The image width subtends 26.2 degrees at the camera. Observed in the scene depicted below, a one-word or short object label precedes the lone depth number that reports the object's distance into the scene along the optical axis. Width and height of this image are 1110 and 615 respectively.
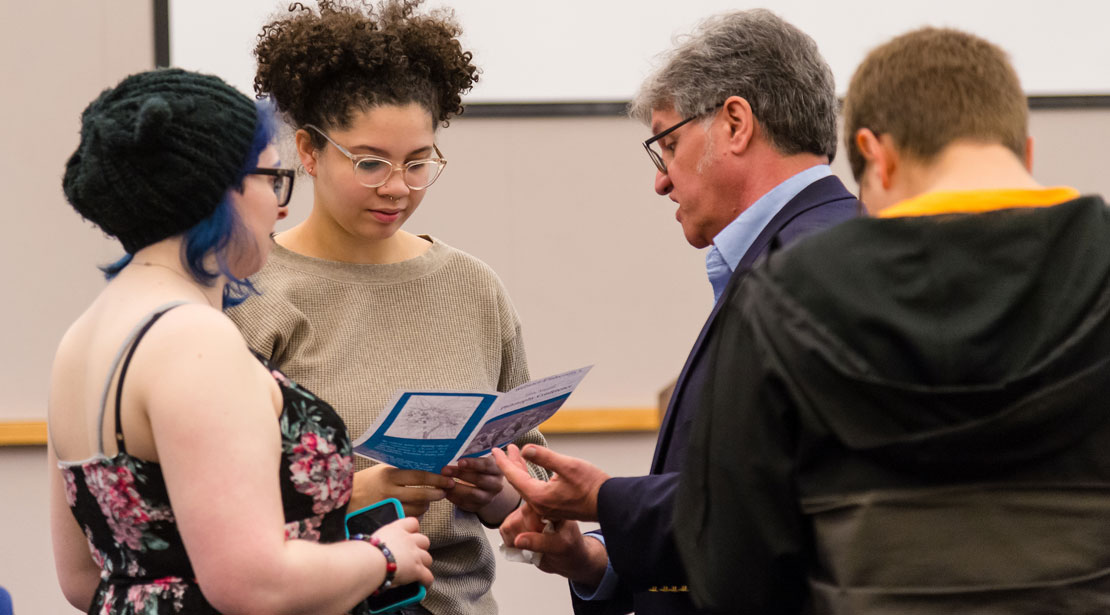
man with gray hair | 3.37
